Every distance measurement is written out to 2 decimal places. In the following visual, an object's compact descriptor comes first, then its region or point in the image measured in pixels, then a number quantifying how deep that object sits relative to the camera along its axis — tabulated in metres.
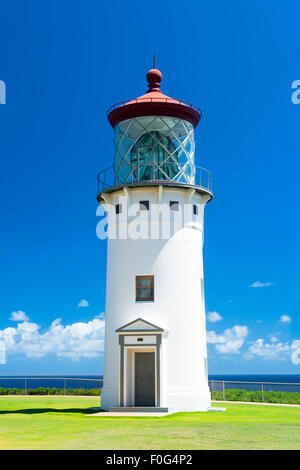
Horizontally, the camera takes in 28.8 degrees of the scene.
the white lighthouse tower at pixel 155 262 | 22.30
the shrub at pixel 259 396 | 28.95
